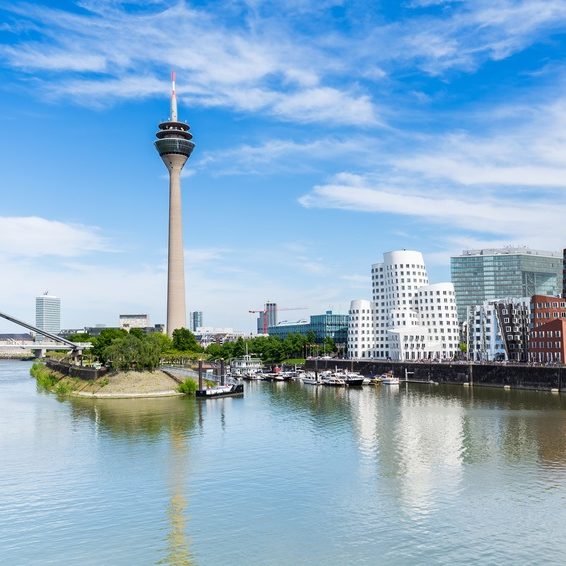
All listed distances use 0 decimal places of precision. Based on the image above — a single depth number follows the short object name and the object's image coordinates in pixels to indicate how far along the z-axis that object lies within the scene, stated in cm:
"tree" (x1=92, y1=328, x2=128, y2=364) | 11400
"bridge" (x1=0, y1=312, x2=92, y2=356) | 19000
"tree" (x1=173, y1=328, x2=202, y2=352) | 15988
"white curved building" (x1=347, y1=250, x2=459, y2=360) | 15538
